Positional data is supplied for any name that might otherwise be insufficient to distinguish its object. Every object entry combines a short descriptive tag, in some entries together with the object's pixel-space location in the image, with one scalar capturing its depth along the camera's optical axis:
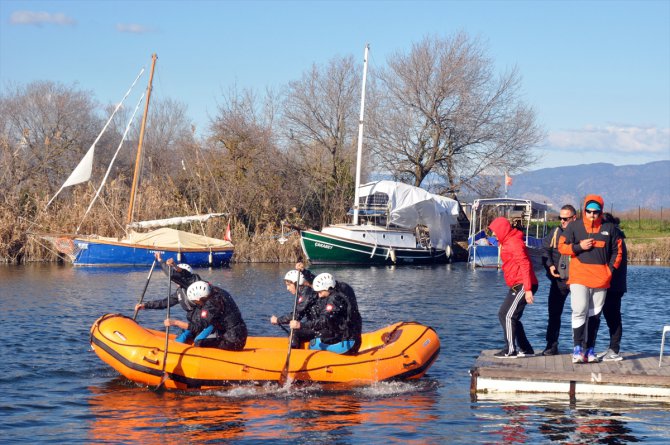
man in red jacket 12.15
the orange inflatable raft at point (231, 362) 12.45
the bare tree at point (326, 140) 46.31
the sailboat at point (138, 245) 34.84
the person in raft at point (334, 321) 12.72
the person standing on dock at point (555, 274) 12.20
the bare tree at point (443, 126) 49.72
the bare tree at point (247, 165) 42.56
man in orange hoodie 11.41
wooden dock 11.31
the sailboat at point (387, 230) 40.22
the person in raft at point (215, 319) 12.71
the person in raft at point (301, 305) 12.98
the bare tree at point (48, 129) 43.64
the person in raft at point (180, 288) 13.46
